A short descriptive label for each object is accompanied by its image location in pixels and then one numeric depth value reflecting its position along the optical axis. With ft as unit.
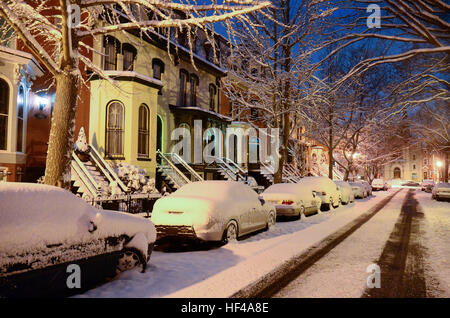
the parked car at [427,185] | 151.16
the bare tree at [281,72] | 62.23
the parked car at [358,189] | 97.81
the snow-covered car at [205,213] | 26.63
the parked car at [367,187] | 106.78
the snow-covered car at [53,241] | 13.48
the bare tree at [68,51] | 24.80
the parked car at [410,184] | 245.02
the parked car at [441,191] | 86.87
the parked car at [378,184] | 160.56
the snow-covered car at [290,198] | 45.37
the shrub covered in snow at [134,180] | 50.31
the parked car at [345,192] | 75.14
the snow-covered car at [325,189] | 59.98
